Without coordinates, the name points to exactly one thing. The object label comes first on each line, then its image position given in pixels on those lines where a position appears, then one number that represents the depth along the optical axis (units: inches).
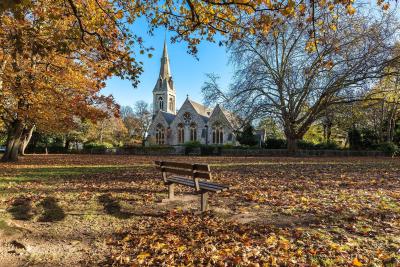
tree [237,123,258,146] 1739.9
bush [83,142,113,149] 1867.6
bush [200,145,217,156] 1566.4
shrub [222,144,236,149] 1614.4
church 2389.3
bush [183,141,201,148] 1686.0
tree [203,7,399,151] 975.0
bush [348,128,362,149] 1451.8
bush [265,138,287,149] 1549.0
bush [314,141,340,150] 1391.1
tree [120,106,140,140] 2684.5
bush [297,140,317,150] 1481.5
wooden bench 249.8
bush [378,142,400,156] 1116.0
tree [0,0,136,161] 331.9
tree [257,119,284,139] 1230.8
